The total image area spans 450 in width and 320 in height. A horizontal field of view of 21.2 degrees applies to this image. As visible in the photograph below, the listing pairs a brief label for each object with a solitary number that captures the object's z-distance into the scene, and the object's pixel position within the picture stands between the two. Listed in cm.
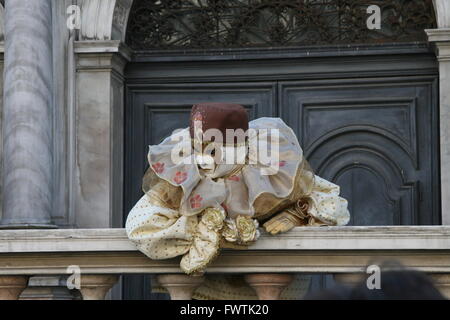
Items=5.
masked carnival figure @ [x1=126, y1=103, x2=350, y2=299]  500
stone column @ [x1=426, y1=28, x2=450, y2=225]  853
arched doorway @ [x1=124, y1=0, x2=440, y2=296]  905
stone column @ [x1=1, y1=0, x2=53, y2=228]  839
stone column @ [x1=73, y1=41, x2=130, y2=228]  887
